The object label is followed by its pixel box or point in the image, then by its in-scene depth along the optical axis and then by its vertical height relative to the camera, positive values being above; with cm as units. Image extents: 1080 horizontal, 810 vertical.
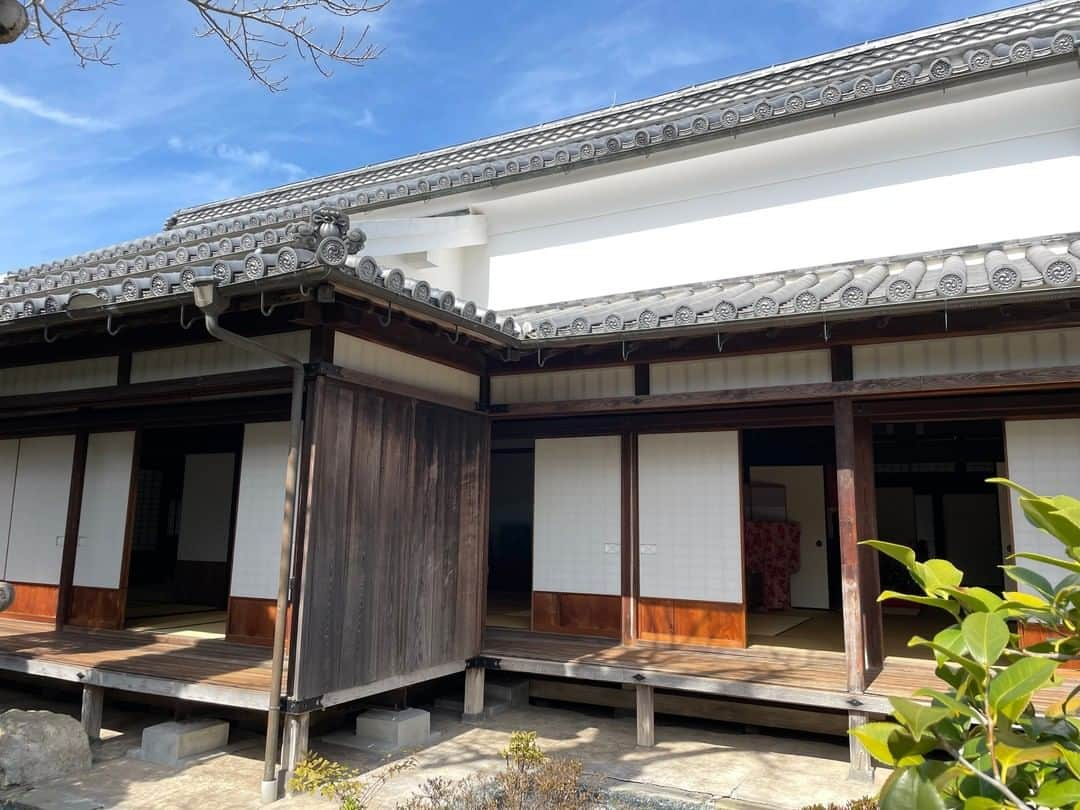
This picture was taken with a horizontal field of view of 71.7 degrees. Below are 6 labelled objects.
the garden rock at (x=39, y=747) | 505 -152
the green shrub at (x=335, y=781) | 393 -143
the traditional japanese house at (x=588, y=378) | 533 +129
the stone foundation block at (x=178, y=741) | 552 -158
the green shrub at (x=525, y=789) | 370 -127
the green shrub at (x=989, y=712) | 129 -30
